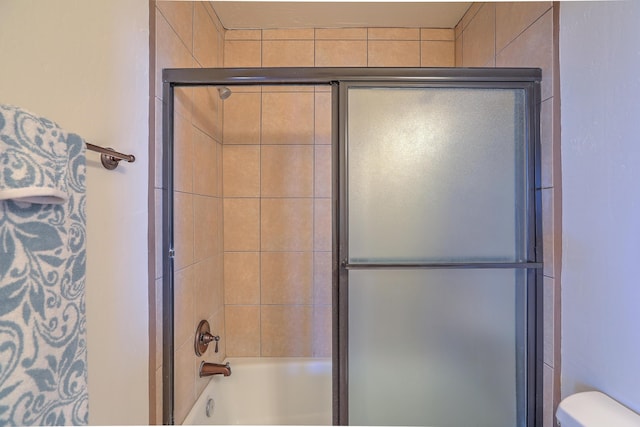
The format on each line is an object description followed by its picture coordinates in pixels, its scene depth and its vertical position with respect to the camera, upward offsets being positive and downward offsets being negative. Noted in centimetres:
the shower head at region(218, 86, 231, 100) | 153 +62
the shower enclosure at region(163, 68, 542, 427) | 96 -8
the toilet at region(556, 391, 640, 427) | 65 -45
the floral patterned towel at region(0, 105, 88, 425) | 40 -10
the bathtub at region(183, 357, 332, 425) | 165 -99
